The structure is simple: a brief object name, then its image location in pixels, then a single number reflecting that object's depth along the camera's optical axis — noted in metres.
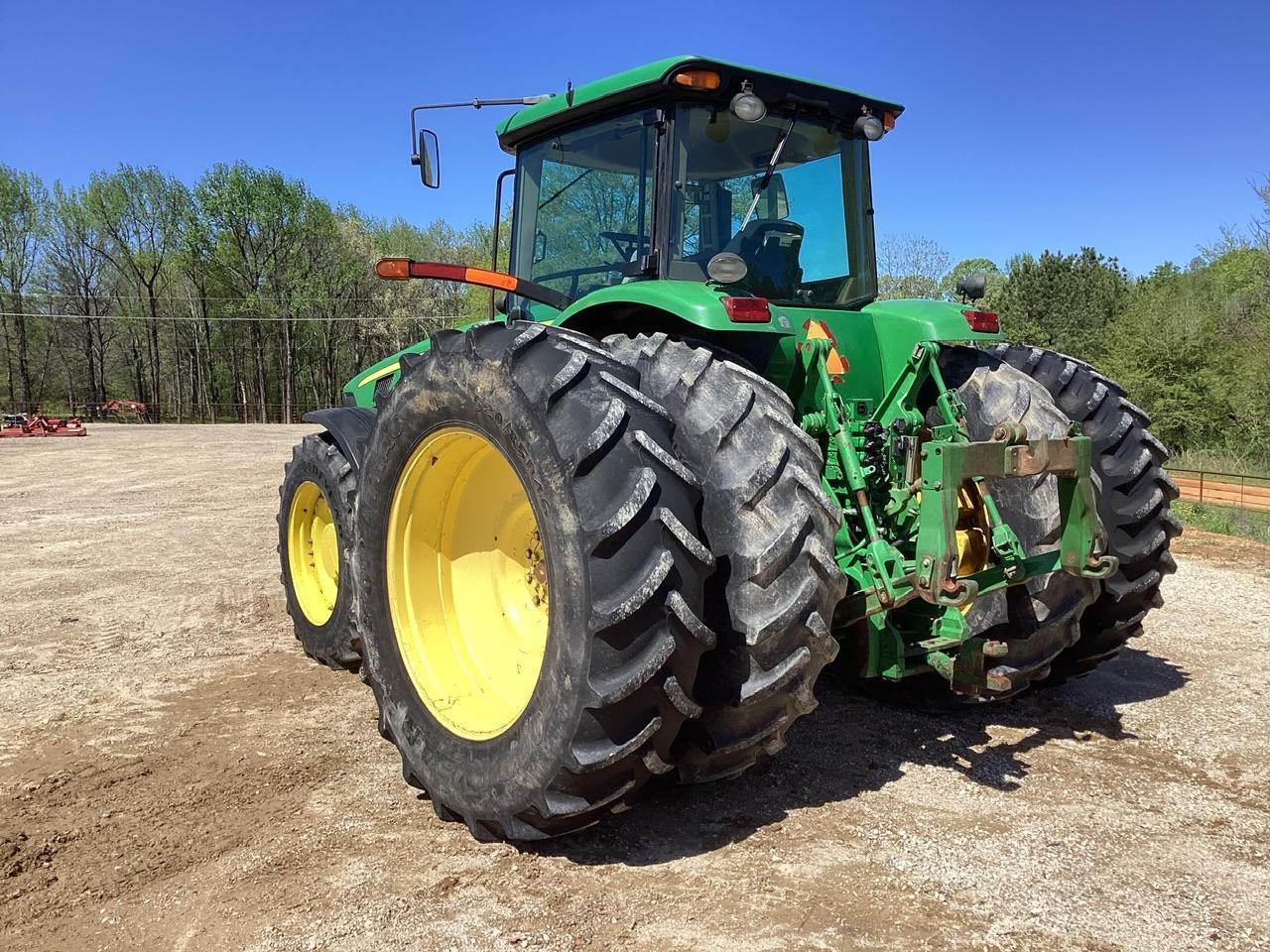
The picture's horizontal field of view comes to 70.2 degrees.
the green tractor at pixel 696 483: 2.46
